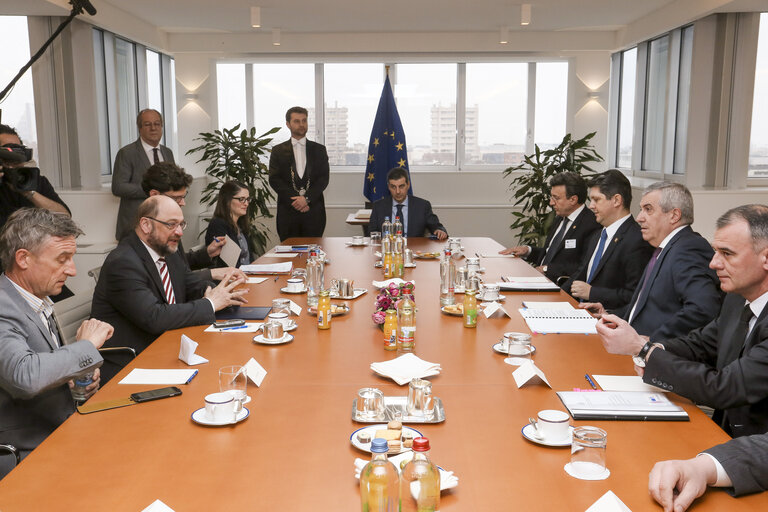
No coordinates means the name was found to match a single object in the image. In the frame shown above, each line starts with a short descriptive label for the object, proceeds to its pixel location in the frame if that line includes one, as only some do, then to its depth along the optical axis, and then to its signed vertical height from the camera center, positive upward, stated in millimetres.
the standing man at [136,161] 6211 -113
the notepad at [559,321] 2996 -780
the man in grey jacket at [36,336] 2184 -646
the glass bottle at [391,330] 2656 -694
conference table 1544 -777
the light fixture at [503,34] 9094 +1525
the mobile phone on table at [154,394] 2141 -772
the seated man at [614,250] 4008 -593
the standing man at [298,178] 7082 -303
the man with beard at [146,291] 3041 -651
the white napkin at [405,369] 2312 -758
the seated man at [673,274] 3045 -567
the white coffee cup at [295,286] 3830 -763
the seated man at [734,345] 2021 -635
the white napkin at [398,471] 1551 -748
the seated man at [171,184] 4098 -212
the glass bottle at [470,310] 3033 -705
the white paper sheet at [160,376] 2319 -781
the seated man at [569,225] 4957 -544
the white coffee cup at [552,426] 1798 -724
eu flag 9453 +47
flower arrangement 2947 -642
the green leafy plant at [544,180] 8070 -363
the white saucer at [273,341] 2752 -768
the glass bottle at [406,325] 2668 -699
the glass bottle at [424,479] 1422 -687
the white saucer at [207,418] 1929 -766
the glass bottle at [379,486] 1393 -685
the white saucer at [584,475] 1620 -767
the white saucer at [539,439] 1786 -759
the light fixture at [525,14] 7441 +1479
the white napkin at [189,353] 2484 -749
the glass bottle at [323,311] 2979 -702
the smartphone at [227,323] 3045 -776
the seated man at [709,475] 1496 -727
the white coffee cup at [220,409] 1941 -736
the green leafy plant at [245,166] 8422 -210
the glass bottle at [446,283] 3492 -697
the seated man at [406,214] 6457 -604
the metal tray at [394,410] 1937 -757
